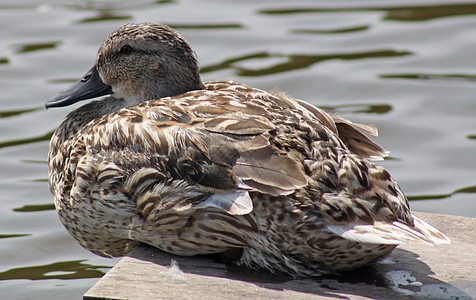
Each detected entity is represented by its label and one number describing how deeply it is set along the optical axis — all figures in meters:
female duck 8.74
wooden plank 8.58
